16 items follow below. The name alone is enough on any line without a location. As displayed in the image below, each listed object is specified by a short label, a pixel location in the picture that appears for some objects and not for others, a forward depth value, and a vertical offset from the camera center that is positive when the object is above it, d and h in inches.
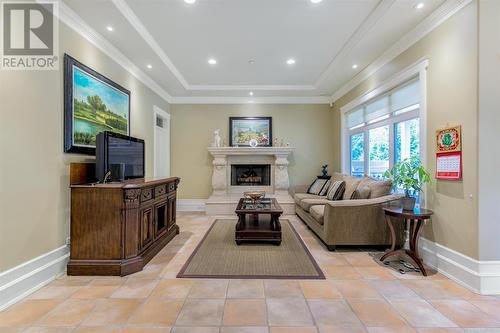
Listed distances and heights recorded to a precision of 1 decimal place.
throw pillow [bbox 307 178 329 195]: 224.8 -17.8
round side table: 108.7 -26.2
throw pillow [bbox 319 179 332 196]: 217.4 -19.2
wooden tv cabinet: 108.2 -27.6
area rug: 108.9 -46.2
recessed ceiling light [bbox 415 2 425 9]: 107.5 +69.4
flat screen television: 116.6 +5.1
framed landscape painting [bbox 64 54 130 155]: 112.6 +30.4
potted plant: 115.2 -5.6
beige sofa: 136.0 -30.6
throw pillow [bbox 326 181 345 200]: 176.7 -17.5
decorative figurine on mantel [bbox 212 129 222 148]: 251.1 +27.0
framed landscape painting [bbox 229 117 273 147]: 257.8 +38.0
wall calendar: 103.0 +5.7
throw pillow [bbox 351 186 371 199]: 150.6 -15.9
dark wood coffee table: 147.5 -37.9
